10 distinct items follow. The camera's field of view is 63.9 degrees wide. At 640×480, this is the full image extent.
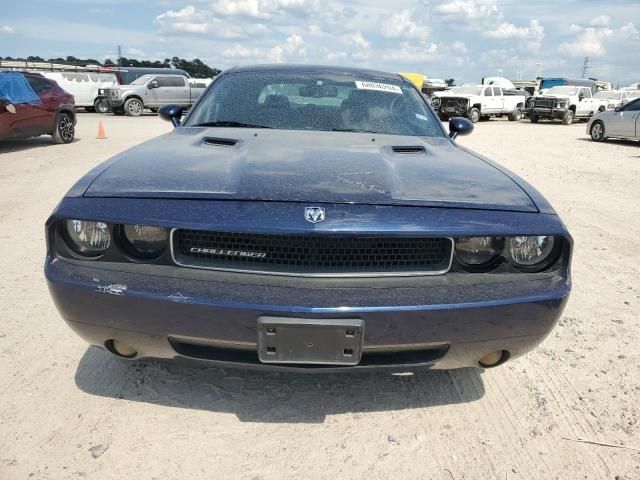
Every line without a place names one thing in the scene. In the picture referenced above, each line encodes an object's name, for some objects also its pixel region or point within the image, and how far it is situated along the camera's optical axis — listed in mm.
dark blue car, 1824
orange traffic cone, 13123
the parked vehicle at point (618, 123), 14875
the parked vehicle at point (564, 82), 43188
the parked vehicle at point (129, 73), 28297
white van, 22109
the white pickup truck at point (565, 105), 25500
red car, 9656
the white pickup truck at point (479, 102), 24141
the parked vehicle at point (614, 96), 28359
